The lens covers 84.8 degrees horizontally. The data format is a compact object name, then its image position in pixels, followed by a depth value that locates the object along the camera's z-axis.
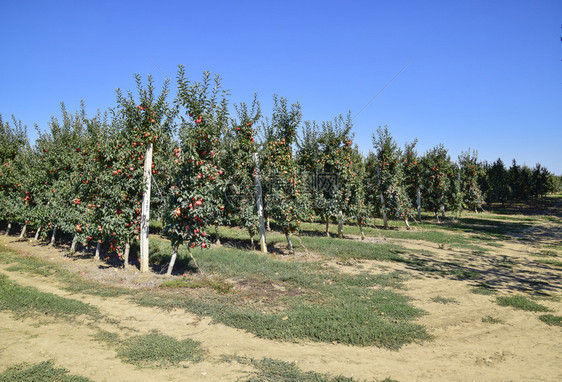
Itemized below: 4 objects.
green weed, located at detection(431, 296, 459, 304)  8.20
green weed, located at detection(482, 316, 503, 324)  7.02
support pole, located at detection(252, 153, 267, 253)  13.66
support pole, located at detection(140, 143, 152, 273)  9.95
